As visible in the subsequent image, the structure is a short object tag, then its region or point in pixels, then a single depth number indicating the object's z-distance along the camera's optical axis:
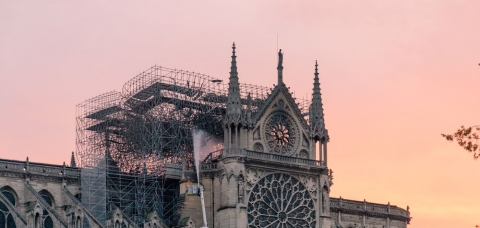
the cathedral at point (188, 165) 83.50
